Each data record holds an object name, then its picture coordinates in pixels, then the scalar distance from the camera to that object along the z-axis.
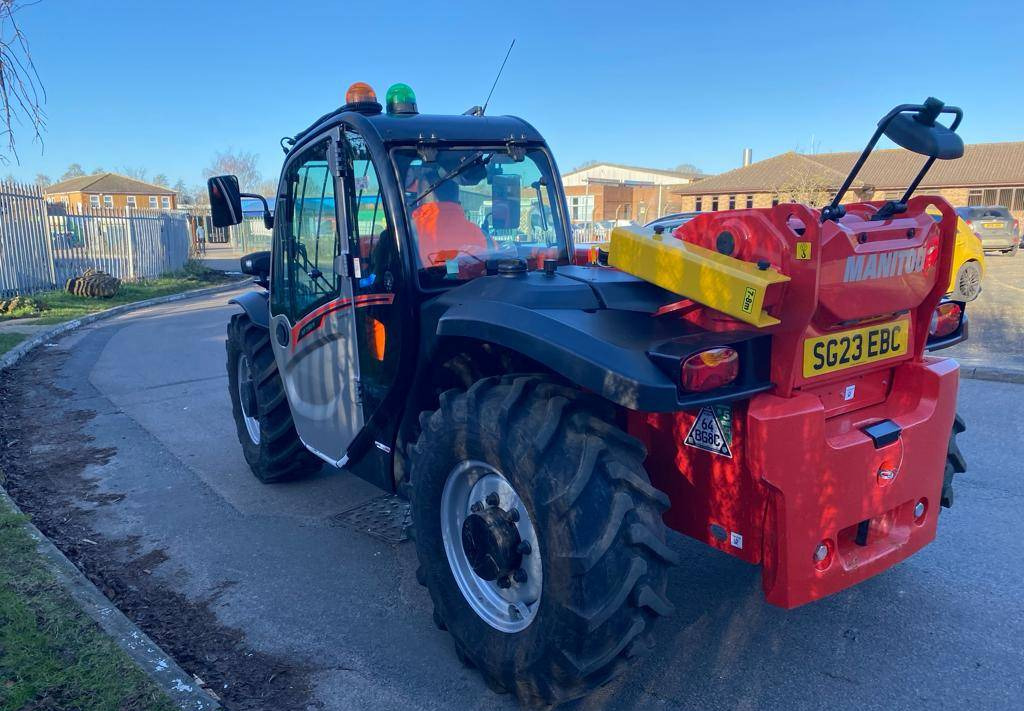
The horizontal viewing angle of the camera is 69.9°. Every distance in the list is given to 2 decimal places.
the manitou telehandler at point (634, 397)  2.41
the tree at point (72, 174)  74.66
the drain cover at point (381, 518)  4.42
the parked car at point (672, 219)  11.48
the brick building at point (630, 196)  43.75
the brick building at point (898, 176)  39.31
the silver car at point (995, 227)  25.50
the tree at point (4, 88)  3.09
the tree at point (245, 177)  59.88
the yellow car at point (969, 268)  11.98
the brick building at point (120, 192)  66.06
